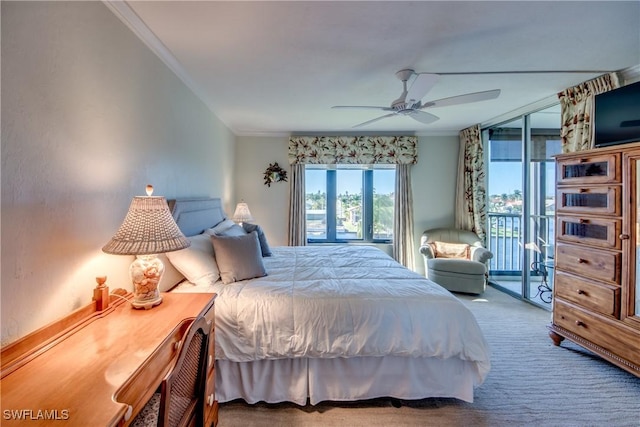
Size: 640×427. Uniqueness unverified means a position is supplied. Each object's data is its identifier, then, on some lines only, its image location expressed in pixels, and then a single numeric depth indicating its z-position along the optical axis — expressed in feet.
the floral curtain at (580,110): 8.52
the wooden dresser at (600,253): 6.56
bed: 5.77
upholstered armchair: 12.87
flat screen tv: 7.09
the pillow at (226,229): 8.73
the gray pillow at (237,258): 6.98
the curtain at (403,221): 15.47
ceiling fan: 7.10
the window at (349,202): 16.35
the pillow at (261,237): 9.70
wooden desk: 2.29
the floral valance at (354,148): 15.42
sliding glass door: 11.99
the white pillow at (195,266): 6.67
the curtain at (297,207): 15.53
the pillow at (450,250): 14.03
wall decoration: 15.73
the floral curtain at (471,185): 14.21
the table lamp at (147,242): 4.32
